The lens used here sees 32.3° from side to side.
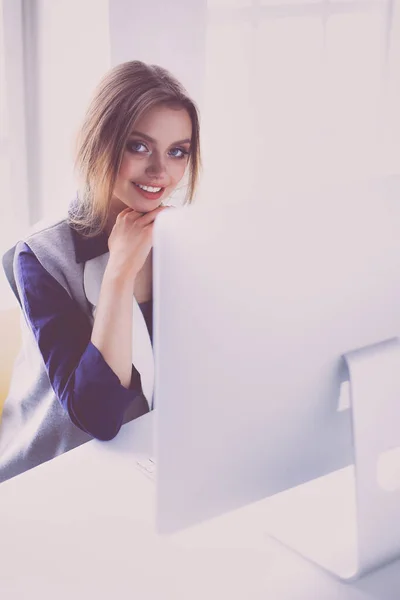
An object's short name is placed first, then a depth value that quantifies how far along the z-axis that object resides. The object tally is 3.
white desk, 0.88
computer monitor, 0.72
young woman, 1.35
